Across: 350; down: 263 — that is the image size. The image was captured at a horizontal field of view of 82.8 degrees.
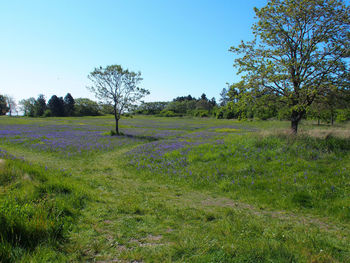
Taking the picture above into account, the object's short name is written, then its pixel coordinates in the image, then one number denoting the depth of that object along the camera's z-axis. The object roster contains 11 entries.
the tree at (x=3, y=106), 122.50
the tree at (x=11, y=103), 137.75
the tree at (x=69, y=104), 117.56
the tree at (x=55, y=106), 111.69
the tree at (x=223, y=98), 162.88
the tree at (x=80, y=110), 119.62
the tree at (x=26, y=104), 143.44
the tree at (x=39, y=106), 114.69
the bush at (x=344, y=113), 12.73
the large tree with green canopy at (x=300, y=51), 12.36
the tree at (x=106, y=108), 32.62
